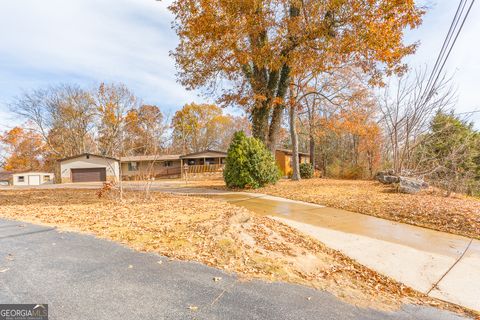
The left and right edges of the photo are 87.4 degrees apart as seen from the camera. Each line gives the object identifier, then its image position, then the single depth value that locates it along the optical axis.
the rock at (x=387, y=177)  11.82
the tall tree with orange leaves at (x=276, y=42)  8.73
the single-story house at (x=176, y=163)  25.56
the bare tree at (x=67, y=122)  30.70
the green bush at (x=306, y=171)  20.12
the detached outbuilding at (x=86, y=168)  25.14
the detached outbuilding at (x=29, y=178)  28.62
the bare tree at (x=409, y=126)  12.47
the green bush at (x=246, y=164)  11.10
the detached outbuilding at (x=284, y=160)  24.88
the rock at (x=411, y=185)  9.58
